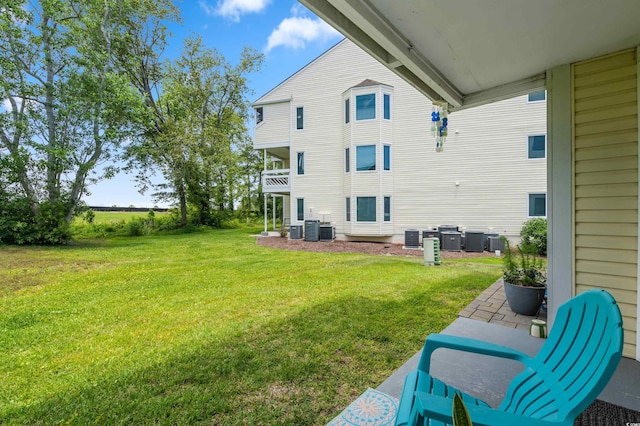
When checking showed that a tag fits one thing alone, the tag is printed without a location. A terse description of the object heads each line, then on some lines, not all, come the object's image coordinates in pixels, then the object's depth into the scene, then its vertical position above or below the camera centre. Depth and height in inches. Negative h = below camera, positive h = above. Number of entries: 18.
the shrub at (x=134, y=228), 634.8 -37.9
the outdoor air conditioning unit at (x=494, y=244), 411.5 -52.3
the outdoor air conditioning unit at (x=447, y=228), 446.1 -31.0
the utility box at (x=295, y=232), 554.9 -43.3
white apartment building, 434.9 +91.2
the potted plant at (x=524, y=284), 142.0 -39.1
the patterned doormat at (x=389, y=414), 70.8 -54.1
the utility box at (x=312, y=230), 526.9 -37.8
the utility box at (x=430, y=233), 453.4 -39.1
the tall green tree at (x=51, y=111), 423.5 +157.3
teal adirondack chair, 40.4 -28.9
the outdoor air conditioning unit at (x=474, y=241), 417.7 -47.8
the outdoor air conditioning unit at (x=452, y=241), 422.6 -48.4
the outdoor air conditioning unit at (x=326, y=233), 531.5 -43.7
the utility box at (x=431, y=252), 296.7 -44.9
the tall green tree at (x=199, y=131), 704.4 +202.1
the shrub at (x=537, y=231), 365.1 -32.3
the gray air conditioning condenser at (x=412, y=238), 466.3 -47.9
